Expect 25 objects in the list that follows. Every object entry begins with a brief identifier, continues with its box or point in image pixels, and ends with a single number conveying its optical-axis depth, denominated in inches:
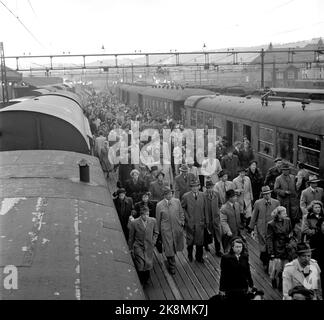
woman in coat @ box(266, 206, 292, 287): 287.0
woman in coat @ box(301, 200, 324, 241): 284.1
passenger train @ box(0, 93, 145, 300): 137.8
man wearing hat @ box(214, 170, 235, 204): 385.1
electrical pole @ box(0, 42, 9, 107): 800.1
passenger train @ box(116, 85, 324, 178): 429.4
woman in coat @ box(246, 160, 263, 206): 439.2
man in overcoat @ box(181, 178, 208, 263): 347.6
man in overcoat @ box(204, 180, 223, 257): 353.1
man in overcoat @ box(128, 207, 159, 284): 301.1
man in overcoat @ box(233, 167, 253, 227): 392.5
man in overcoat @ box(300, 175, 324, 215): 348.2
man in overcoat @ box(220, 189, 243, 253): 327.3
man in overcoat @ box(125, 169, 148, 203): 396.8
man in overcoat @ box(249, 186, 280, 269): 323.9
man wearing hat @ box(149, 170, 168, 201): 386.3
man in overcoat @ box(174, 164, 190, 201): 418.0
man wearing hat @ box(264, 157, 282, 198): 428.8
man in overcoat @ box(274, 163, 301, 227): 372.5
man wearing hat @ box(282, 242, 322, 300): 210.1
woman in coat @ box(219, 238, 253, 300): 221.9
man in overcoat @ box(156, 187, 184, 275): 331.3
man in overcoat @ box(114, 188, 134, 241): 344.2
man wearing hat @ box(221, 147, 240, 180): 482.9
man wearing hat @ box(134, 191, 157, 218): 317.9
